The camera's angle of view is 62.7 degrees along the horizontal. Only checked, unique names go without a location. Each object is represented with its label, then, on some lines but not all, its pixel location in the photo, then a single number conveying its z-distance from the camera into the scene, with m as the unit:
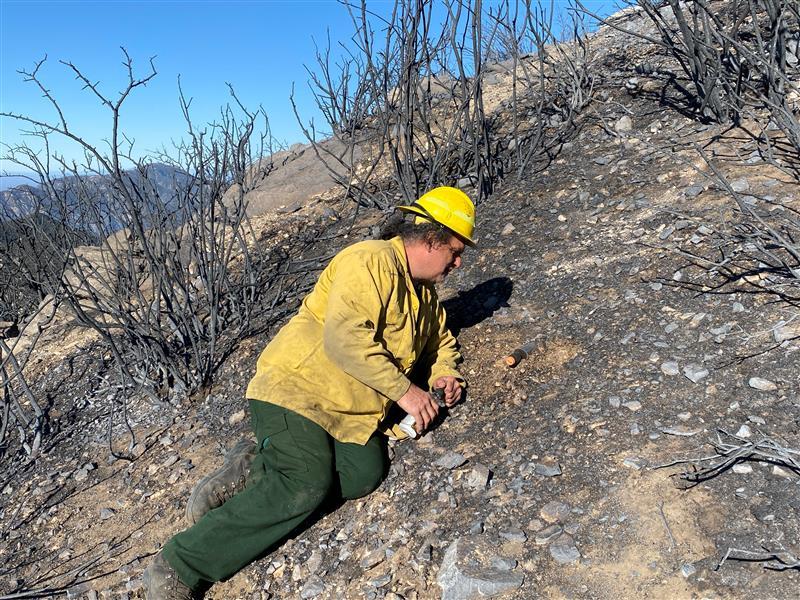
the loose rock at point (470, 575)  2.01
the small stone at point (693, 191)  3.68
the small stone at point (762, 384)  2.41
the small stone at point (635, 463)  2.26
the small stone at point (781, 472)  2.06
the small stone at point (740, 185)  3.59
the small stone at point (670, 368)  2.63
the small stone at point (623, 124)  4.79
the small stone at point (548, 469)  2.36
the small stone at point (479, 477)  2.44
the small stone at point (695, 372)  2.56
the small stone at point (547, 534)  2.11
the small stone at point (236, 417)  3.37
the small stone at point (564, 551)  2.02
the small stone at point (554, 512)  2.18
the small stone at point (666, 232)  3.47
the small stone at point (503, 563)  2.07
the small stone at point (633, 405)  2.52
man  2.42
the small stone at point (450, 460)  2.57
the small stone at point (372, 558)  2.29
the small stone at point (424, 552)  2.22
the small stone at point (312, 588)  2.29
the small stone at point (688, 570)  1.86
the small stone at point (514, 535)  2.16
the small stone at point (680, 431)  2.32
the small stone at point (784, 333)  2.57
